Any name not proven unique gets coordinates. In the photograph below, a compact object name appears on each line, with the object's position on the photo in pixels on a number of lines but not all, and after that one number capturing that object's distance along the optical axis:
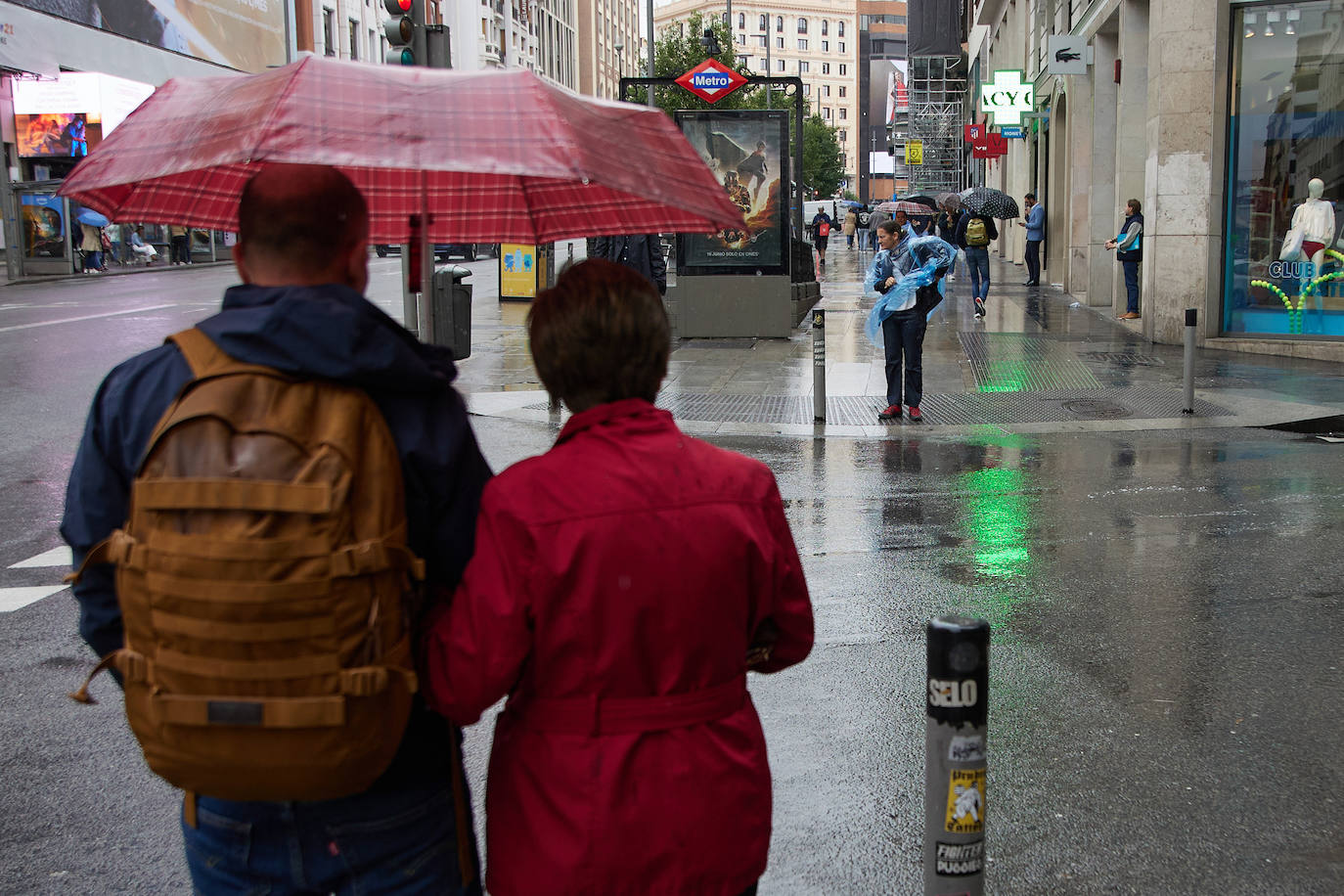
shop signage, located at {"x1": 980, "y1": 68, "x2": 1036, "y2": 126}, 30.91
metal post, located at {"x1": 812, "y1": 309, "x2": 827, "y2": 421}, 12.05
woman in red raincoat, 2.04
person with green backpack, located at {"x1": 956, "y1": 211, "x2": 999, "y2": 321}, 23.39
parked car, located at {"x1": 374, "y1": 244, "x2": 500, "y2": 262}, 46.47
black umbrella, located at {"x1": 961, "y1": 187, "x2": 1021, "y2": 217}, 25.94
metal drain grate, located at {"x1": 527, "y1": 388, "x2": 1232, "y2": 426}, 12.34
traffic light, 9.92
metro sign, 20.83
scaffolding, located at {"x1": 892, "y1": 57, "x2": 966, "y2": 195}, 60.84
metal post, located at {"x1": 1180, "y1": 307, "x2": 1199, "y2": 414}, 11.73
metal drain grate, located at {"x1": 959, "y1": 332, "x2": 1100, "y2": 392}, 14.33
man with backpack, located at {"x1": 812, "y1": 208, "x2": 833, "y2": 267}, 42.28
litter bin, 12.97
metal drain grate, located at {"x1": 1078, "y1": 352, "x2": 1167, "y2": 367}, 15.93
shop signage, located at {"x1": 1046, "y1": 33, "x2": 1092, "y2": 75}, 23.50
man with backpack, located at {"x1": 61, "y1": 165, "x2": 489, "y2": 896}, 1.85
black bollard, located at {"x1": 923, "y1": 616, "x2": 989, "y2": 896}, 2.57
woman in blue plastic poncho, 12.22
